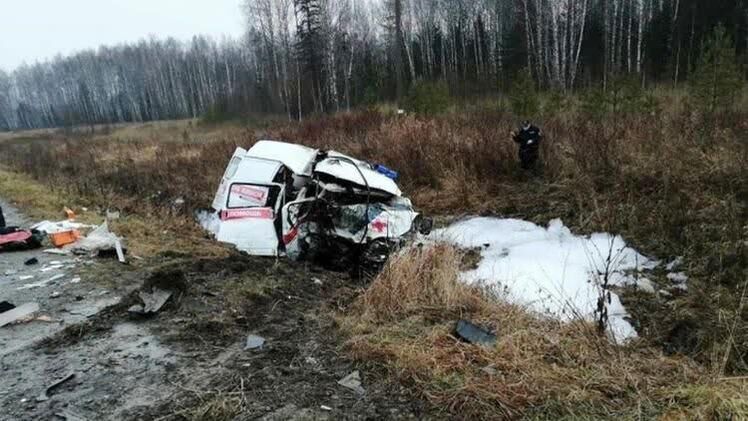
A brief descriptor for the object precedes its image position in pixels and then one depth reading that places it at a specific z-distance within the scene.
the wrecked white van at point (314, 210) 6.69
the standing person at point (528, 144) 9.96
